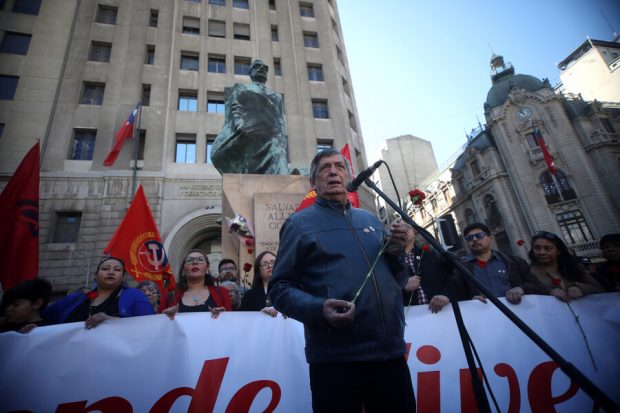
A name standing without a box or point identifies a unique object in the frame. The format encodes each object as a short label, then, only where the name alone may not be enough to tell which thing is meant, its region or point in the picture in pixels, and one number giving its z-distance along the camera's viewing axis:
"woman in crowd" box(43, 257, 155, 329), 2.74
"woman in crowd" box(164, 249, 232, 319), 3.09
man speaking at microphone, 1.33
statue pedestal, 5.01
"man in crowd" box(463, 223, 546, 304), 3.01
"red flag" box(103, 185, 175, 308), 6.16
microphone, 1.85
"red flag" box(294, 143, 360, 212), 4.87
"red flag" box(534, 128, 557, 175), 19.55
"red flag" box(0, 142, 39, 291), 4.50
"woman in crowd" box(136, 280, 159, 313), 4.46
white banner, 2.15
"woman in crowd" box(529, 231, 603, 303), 2.99
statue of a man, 6.11
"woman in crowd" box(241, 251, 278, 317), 3.22
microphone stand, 0.93
